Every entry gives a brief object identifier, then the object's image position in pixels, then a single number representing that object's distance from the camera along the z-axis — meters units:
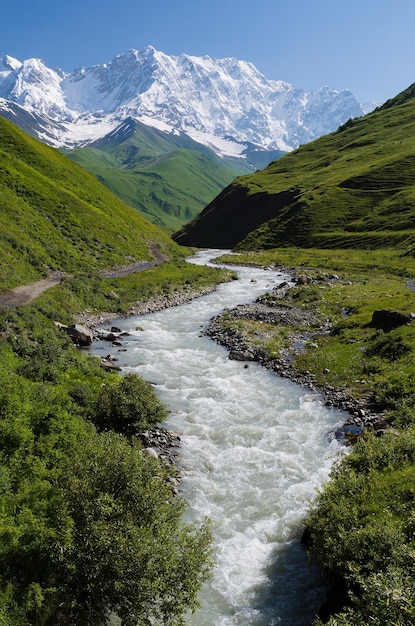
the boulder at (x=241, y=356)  43.75
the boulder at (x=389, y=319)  43.94
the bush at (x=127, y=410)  26.66
